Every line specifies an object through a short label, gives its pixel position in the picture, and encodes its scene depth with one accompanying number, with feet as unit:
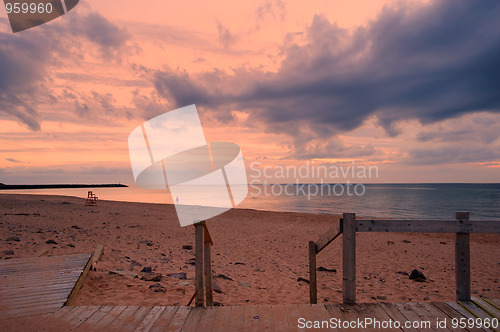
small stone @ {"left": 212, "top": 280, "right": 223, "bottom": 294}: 26.30
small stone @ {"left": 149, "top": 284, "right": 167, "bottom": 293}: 24.47
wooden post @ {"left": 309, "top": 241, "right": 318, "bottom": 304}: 19.52
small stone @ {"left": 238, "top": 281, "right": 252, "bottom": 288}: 28.76
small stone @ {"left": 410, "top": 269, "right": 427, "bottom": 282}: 32.58
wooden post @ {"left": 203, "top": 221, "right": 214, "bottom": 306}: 17.92
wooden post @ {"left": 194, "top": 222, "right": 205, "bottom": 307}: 16.42
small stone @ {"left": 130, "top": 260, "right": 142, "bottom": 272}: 32.10
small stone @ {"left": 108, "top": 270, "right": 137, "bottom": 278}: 27.51
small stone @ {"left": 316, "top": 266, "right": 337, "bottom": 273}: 35.63
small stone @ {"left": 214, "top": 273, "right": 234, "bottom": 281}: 30.32
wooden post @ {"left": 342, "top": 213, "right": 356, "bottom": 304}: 15.97
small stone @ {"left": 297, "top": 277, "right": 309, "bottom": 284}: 30.76
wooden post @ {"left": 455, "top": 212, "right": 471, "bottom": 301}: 16.03
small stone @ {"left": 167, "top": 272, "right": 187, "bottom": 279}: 29.07
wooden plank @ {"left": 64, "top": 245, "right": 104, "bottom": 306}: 19.24
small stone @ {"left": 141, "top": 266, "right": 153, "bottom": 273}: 29.78
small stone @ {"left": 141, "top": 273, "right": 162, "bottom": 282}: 27.20
